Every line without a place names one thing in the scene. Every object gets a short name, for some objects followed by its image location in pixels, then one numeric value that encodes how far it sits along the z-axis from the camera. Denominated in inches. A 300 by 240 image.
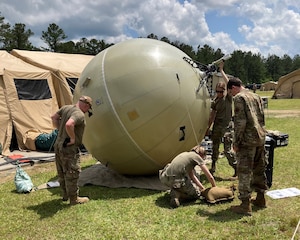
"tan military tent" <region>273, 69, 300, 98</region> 994.5
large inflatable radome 185.9
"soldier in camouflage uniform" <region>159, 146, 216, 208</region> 170.5
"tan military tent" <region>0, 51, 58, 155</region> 336.3
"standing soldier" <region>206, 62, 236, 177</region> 217.1
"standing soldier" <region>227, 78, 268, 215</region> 149.3
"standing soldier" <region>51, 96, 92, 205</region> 168.6
